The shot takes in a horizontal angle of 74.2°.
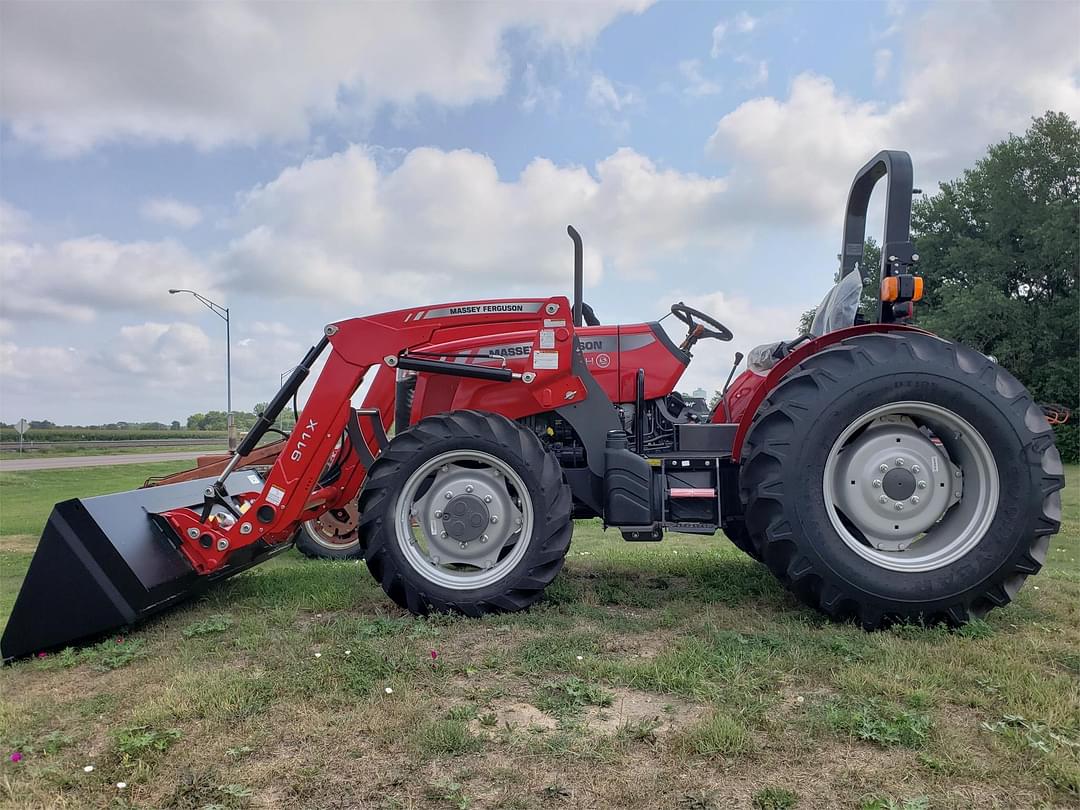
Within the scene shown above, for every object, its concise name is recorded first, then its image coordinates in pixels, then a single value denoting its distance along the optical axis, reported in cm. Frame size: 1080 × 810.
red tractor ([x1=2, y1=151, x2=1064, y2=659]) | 382
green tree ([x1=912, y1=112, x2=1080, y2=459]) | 2547
